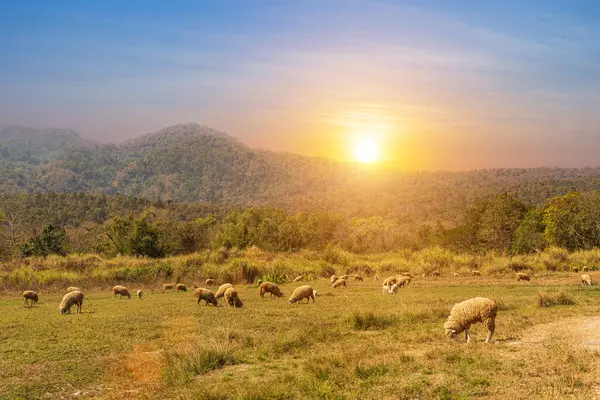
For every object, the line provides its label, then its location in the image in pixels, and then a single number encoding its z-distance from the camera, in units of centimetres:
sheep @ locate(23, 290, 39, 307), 2958
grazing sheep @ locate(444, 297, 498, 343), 1383
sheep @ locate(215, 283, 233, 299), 2927
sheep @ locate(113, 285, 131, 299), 3316
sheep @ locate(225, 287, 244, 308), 2567
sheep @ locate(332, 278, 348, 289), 3491
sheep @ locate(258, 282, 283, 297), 2994
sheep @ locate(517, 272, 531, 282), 3438
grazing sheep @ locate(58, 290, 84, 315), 2492
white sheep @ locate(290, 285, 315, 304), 2684
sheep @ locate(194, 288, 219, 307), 2658
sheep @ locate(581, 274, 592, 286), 2994
